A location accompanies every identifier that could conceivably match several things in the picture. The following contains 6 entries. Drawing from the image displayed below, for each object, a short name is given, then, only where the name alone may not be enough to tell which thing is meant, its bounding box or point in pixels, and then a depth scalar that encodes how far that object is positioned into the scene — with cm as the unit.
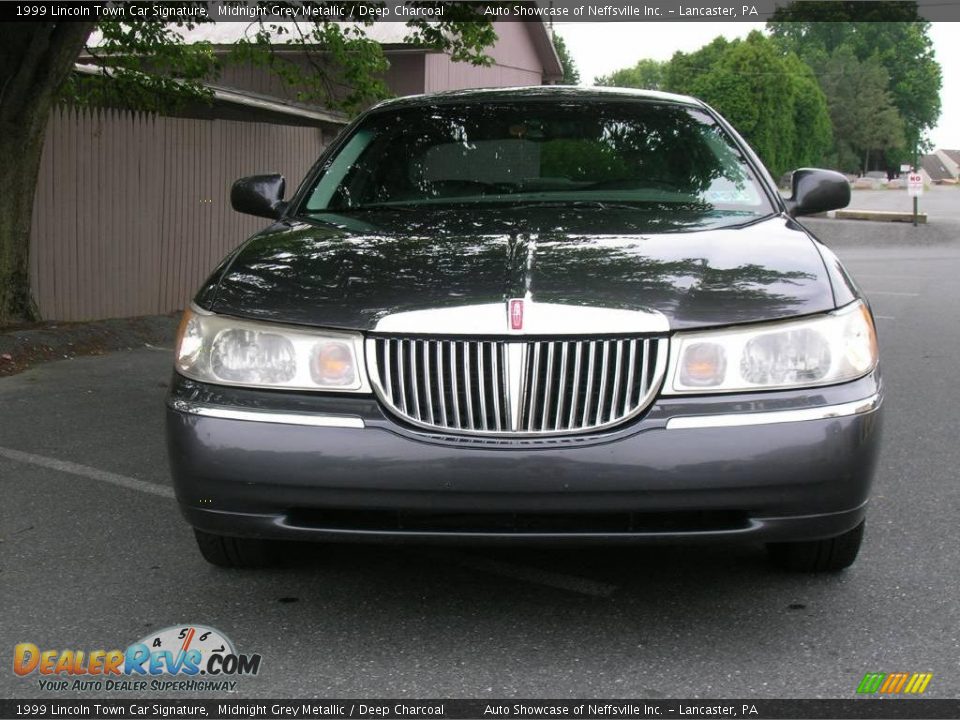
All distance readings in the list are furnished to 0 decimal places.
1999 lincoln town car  320
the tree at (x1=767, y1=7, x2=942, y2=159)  10950
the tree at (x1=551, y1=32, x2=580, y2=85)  9119
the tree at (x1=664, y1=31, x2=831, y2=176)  6719
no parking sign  3045
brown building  1158
